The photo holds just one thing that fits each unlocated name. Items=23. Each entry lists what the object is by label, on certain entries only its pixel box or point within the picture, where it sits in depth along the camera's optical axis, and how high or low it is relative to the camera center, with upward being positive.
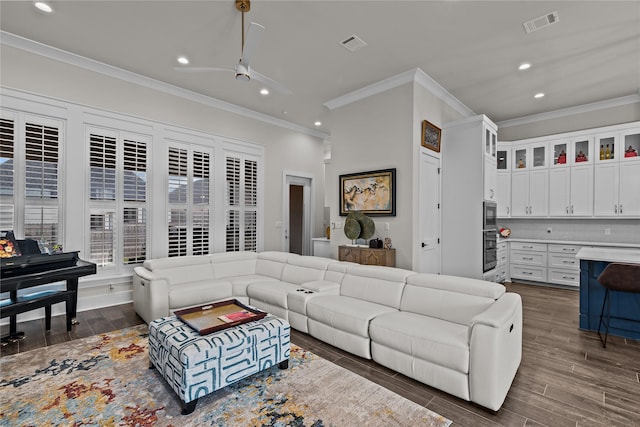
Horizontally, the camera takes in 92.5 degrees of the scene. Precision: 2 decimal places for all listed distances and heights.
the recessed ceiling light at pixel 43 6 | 2.98 +2.05
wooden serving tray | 2.46 -0.90
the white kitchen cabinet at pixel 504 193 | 6.22 +0.45
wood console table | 4.38 -0.60
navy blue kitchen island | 3.21 -0.91
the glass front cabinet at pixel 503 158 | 6.21 +1.16
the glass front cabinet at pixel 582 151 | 5.36 +1.14
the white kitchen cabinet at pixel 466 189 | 4.71 +0.42
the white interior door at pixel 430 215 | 4.54 +0.00
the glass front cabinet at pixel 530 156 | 5.86 +1.15
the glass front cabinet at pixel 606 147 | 5.14 +1.16
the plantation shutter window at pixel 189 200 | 4.98 +0.24
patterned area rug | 1.97 -1.32
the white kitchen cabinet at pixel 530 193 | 5.85 +0.44
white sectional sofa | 2.11 -0.91
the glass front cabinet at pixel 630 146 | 4.96 +1.13
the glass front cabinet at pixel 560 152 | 5.60 +1.16
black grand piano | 2.95 -0.65
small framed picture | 4.52 +1.21
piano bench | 2.97 -0.92
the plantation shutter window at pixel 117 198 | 4.22 +0.23
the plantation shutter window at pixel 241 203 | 5.70 +0.21
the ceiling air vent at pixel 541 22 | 3.09 +2.01
